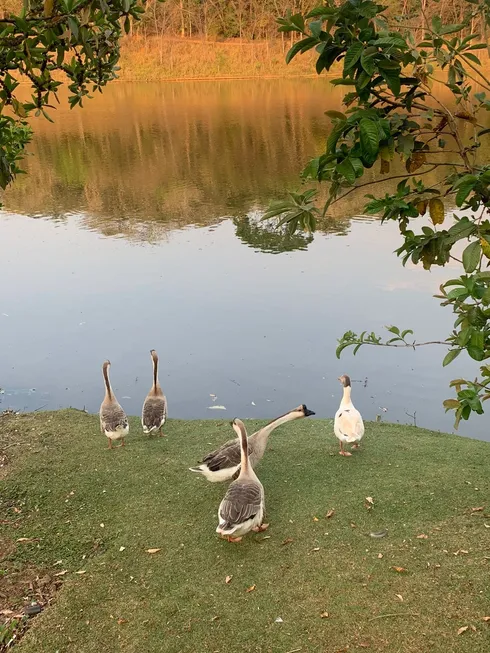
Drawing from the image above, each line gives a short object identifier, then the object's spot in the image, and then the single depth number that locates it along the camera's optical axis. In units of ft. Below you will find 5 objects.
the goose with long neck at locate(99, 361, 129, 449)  24.11
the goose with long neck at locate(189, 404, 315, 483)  19.97
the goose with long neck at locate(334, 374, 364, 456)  22.26
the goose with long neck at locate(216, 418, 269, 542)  16.81
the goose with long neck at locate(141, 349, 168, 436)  25.23
